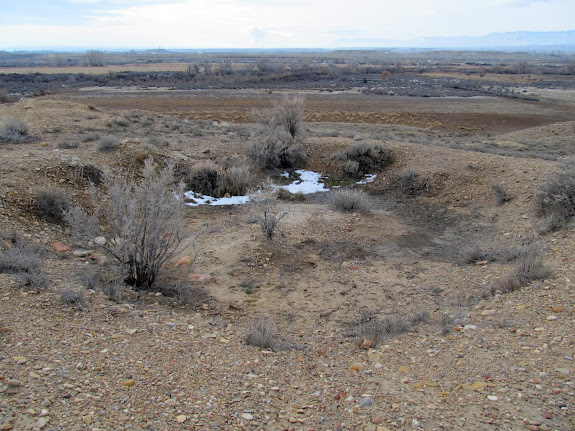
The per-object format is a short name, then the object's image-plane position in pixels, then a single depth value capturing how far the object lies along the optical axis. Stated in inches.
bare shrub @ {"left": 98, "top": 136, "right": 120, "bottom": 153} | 439.8
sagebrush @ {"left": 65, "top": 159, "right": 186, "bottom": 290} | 218.7
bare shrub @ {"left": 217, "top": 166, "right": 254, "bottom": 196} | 441.4
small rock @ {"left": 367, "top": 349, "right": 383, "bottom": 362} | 173.0
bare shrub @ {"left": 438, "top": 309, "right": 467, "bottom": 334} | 192.5
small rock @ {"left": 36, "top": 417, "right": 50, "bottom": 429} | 116.7
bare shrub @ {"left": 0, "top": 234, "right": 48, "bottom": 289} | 195.0
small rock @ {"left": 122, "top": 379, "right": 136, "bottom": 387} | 139.7
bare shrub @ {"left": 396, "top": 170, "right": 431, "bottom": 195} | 440.5
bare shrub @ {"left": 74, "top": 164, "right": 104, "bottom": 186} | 370.0
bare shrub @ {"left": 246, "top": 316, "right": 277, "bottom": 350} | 177.2
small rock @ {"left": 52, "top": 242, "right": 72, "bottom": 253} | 267.1
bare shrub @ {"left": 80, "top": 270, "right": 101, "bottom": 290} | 210.7
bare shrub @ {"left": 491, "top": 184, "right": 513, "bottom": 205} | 365.7
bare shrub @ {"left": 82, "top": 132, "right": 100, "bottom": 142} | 489.4
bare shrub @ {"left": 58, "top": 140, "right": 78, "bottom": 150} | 448.0
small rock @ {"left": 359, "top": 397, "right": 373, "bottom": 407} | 139.3
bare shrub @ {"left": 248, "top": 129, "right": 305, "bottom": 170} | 511.5
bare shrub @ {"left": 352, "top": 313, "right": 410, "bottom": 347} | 188.9
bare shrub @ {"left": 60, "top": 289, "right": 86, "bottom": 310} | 183.5
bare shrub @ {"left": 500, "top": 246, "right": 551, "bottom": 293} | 221.0
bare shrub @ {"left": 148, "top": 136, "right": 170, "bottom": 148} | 526.3
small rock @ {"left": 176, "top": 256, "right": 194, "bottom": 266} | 279.7
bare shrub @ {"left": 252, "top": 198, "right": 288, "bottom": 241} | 311.9
